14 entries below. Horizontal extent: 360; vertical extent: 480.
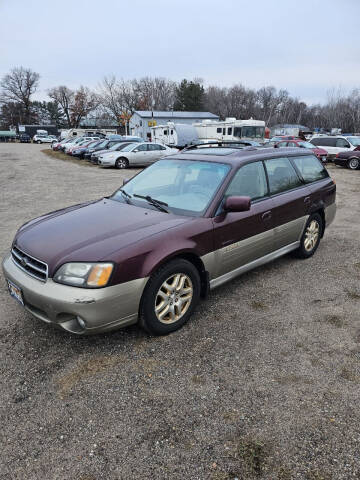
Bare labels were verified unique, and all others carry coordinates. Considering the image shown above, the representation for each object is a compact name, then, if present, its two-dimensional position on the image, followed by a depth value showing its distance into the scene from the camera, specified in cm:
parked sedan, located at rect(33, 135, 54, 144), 5825
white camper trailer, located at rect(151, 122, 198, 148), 2908
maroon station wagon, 271
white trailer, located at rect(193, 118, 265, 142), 2728
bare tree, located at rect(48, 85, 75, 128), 8869
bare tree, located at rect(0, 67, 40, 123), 8388
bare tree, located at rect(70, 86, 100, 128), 8594
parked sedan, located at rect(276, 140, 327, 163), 1852
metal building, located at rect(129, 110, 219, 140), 6203
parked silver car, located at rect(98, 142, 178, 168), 1848
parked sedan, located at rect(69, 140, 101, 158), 2453
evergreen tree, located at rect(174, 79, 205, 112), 8069
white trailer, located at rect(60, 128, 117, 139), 5341
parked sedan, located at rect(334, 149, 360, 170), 1784
